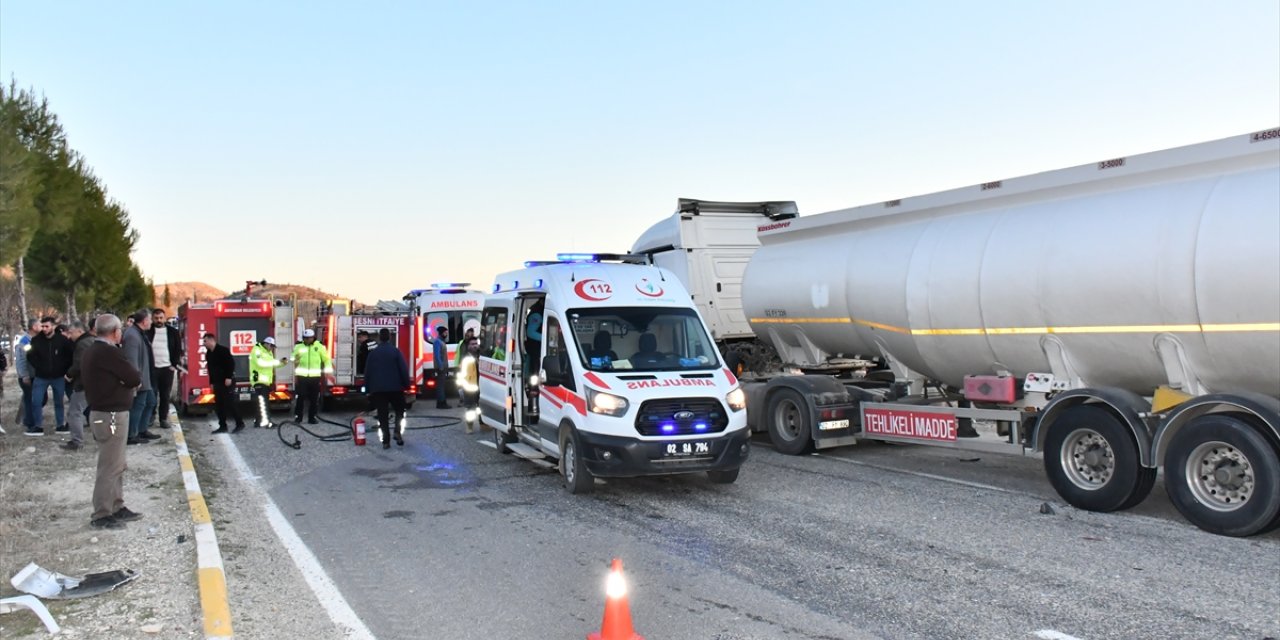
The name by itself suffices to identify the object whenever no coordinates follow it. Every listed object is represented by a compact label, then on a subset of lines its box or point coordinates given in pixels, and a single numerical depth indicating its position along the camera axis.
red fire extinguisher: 12.83
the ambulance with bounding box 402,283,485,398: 19.27
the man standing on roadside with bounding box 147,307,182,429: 14.07
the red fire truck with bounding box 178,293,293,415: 16.66
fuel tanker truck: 7.03
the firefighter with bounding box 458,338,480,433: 14.45
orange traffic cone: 4.35
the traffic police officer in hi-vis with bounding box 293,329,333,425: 15.47
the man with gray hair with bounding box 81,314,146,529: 7.46
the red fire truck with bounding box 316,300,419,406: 17.97
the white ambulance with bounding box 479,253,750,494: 8.55
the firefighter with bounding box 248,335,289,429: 15.16
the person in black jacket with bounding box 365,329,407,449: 12.49
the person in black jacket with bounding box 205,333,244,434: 14.57
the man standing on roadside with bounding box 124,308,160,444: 11.70
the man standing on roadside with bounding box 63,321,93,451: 11.68
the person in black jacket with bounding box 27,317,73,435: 12.81
